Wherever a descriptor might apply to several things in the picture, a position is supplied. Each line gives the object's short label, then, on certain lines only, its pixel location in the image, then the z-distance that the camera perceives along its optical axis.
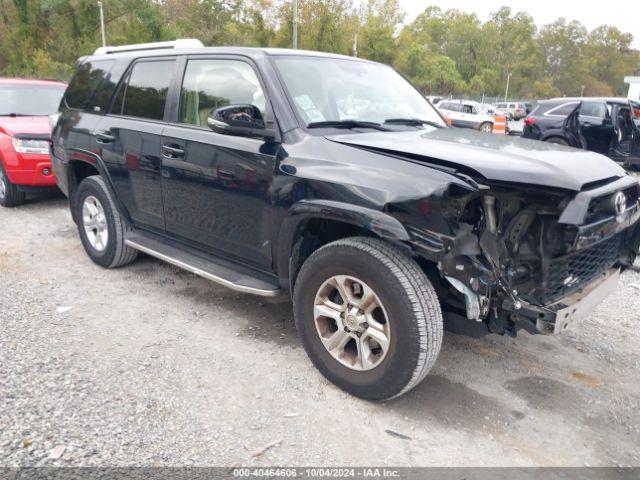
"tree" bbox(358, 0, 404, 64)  40.31
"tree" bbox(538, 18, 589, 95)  91.69
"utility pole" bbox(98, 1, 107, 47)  28.51
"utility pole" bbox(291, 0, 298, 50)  21.05
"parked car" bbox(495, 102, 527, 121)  40.91
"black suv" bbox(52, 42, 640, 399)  2.61
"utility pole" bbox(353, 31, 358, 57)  35.95
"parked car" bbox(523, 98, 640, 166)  11.30
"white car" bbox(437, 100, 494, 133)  25.44
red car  6.75
